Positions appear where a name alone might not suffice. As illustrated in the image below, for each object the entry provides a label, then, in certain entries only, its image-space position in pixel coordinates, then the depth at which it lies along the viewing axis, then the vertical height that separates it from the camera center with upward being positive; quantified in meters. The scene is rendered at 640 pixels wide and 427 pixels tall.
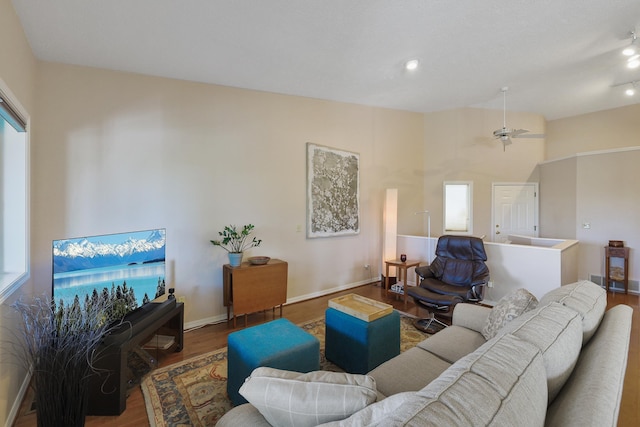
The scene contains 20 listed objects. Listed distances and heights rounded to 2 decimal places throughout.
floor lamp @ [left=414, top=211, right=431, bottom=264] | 4.57 -0.60
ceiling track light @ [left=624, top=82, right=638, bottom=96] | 4.31 +1.98
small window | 5.66 +0.15
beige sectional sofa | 0.73 -0.51
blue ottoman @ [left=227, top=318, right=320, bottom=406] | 1.84 -0.92
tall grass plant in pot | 1.53 -0.81
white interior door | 5.73 +0.10
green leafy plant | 3.48 -0.33
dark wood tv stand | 1.93 -1.09
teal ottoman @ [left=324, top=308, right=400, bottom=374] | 2.25 -1.04
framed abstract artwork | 4.27 +0.34
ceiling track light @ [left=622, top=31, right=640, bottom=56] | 3.00 +1.83
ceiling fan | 4.23 +1.21
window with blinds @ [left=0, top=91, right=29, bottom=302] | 2.21 +0.10
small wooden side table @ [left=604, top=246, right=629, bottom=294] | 4.65 -0.80
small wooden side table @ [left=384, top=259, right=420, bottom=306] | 4.23 -0.77
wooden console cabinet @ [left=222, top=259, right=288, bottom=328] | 3.22 -0.86
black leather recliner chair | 3.14 -0.75
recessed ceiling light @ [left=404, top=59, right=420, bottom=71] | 3.25 +1.73
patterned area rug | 1.91 -1.35
